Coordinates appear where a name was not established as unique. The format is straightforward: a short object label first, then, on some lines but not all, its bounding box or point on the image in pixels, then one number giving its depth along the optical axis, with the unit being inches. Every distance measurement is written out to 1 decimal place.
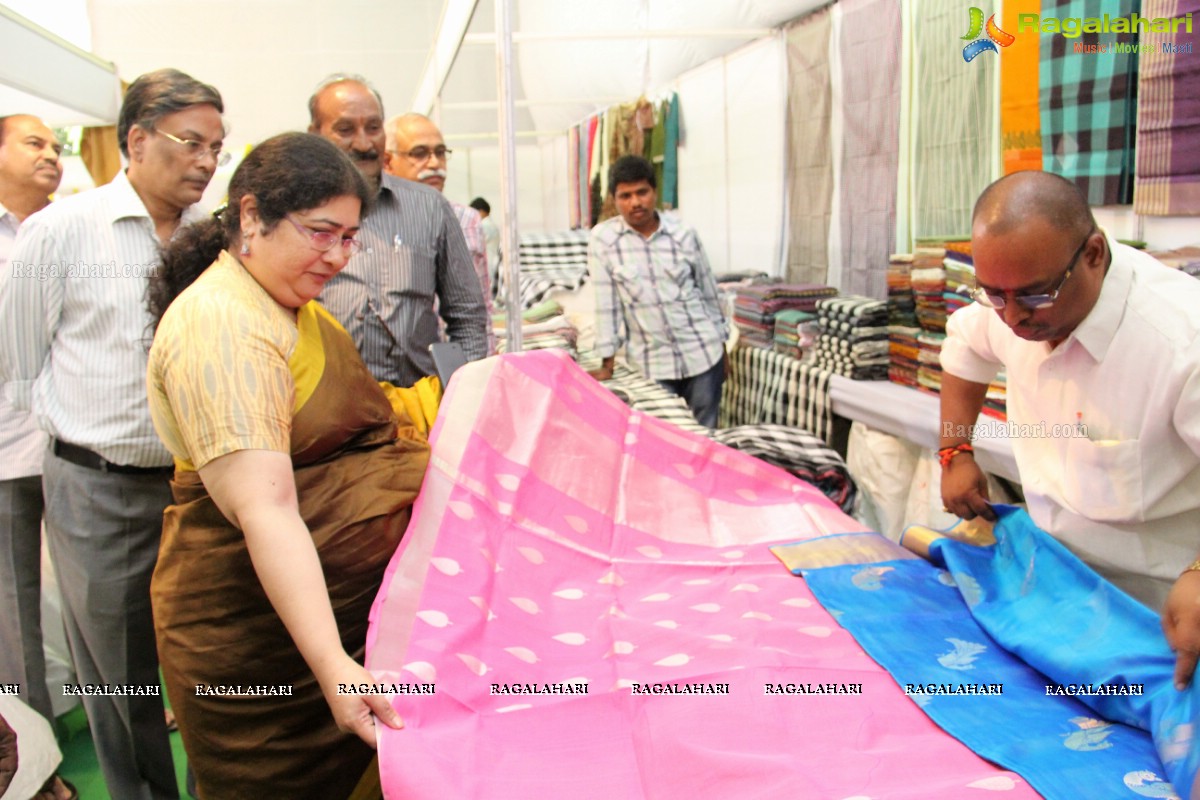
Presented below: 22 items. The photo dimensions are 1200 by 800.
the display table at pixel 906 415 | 112.7
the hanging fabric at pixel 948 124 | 140.2
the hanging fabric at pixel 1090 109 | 114.8
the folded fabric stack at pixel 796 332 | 172.7
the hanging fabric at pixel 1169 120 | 105.0
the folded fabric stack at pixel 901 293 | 150.3
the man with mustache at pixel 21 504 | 96.2
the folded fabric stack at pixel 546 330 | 190.2
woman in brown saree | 53.2
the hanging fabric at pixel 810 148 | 187.6
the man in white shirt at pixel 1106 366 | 61.0
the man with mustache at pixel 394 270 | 96.6
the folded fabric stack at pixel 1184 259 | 101.5
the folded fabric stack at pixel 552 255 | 260.5
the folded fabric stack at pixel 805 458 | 124.6
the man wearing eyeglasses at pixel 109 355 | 81.1
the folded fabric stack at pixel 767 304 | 182.9
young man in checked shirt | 163.2
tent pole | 119.3
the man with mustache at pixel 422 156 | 138.3
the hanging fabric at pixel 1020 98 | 127.6
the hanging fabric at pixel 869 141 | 164.2
